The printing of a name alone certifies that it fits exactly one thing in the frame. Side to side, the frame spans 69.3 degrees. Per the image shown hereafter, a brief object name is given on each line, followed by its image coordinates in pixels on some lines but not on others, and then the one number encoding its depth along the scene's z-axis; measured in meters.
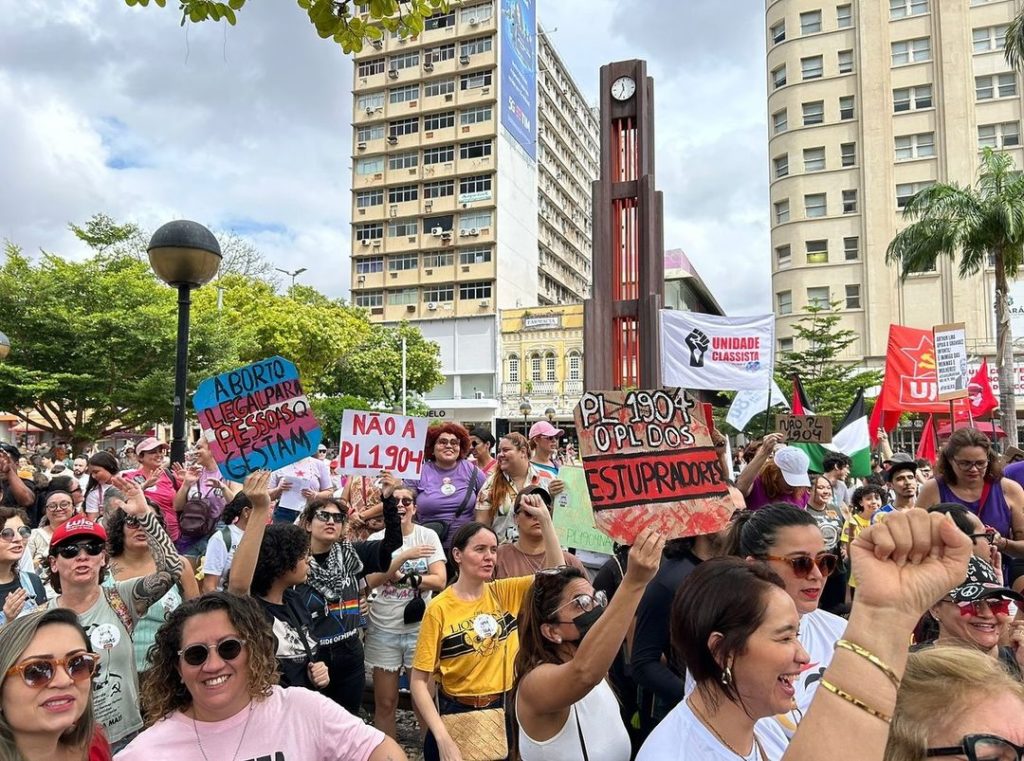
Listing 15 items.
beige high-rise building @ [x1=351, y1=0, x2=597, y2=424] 58.19
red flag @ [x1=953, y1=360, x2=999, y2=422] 13.77
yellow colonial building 55.22
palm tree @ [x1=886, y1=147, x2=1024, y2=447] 19.06
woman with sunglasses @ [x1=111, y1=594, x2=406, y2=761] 2.47
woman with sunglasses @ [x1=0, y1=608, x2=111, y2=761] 2.28
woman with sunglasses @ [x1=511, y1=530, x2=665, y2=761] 2.29
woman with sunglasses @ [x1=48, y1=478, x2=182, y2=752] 3.35
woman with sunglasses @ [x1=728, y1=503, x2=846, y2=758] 2.75
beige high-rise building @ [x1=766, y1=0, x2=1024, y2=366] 38.31
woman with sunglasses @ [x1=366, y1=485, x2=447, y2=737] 4.86
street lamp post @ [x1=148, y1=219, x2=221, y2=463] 5.75
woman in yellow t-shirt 3.50
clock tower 14.55
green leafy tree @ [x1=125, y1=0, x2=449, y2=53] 4.04
